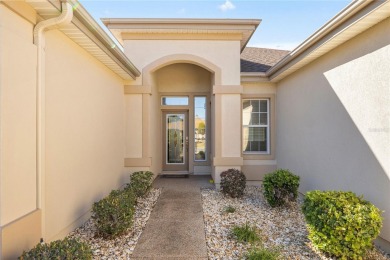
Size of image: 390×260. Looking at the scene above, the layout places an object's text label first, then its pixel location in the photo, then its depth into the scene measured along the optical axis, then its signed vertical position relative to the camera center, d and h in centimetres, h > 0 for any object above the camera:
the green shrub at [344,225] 342 -134
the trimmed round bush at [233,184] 672 -146
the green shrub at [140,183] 644 -141
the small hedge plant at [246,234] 423 -181
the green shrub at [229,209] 569 -183
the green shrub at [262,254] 349 -178
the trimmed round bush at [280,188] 589 -137
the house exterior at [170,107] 329 +51
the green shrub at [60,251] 272 -137
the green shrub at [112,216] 425 -151
